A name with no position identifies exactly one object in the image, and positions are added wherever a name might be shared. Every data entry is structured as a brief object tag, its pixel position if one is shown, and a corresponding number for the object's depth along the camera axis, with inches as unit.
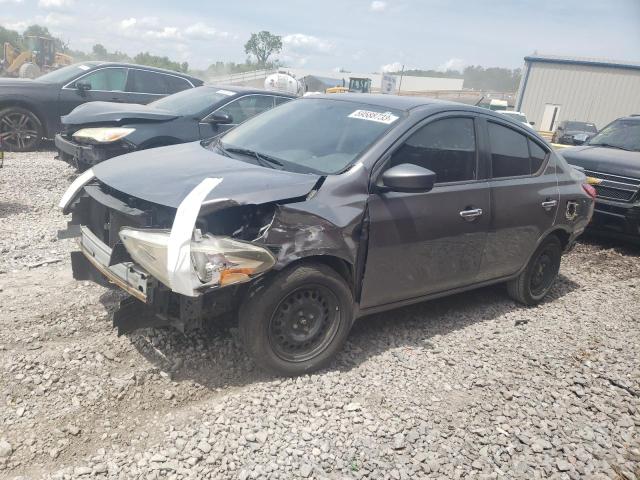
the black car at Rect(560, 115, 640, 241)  265.3
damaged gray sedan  114.5
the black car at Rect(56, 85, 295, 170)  258.8
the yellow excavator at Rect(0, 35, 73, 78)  1171.9
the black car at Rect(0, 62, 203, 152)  361.7
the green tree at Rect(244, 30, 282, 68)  3639.3
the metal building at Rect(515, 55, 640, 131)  1386.6
